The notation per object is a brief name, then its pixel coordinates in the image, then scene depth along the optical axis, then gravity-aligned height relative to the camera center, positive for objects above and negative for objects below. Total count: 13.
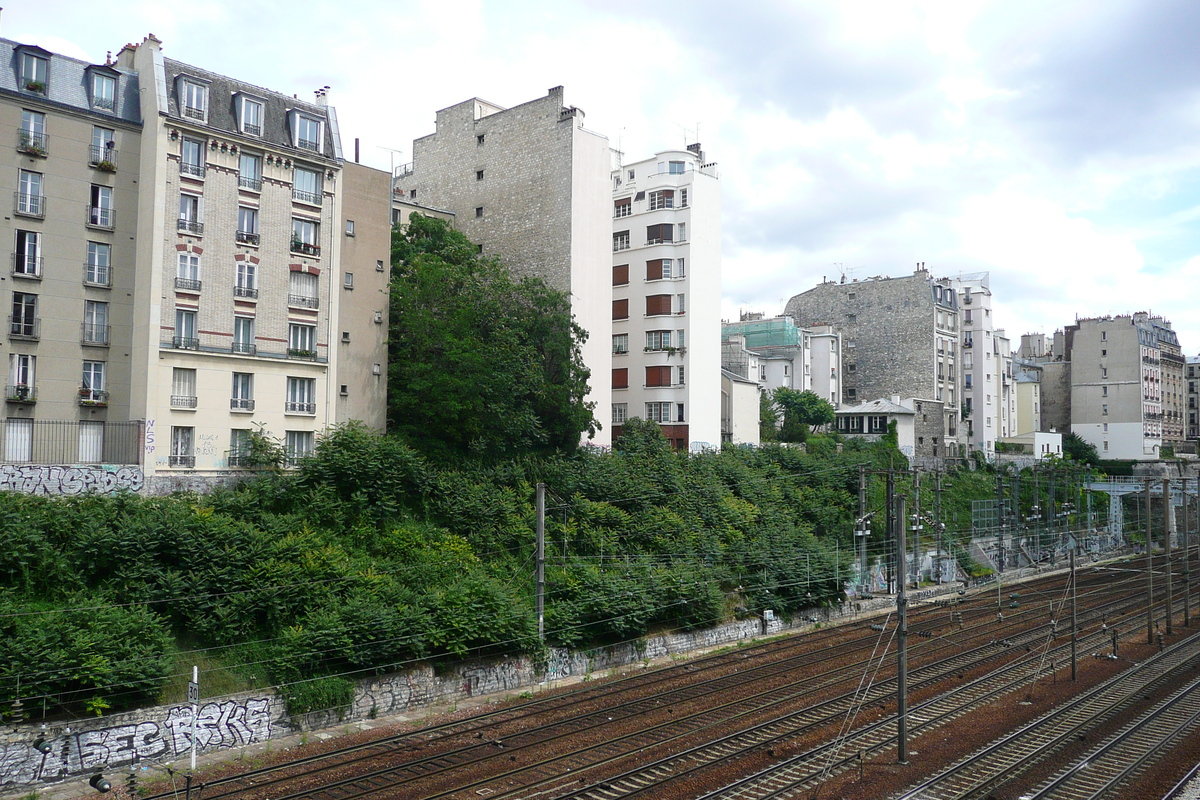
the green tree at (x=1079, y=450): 100.56 +0.88
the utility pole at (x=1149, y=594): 36.16 -5.78
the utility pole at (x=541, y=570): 28.56 -3.91
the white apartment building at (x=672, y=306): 58.53 +10.41
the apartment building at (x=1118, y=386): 103.56 +8.91
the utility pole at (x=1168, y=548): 37.98 -4.03
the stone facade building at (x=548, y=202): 52.12 +15.77
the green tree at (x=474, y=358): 40.91 +4.85
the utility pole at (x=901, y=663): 20.75 -5.02
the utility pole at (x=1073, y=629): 30.60 -6.08
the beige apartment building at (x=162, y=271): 34.09 +7.61
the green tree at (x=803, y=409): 76.88 +4.19
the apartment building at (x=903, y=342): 85.62 +11.77
